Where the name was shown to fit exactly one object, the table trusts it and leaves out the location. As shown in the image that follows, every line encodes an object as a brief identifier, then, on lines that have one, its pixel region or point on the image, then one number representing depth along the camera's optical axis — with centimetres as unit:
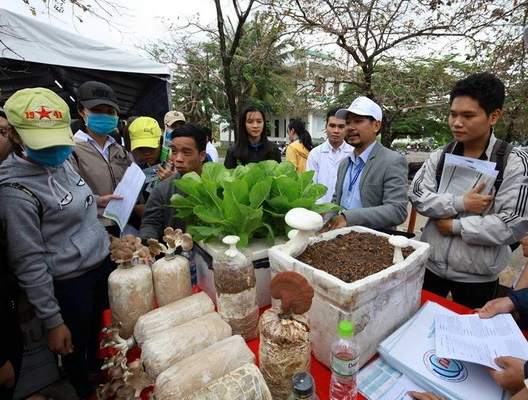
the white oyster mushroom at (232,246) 100
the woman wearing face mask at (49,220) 130
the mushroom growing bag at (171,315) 99
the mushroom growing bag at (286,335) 79
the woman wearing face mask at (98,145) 222
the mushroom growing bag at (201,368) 76
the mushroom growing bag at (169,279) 116
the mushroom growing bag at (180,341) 86
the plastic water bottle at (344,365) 77
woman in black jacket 326
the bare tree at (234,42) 523
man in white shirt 324
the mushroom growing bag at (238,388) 73
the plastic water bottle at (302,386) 70
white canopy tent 344
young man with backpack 153
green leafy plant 117
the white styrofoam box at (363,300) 85
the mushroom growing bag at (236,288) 103
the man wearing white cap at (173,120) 358
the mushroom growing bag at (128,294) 109
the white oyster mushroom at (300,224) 93
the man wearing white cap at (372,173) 169
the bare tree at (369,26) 535
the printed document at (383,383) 87
